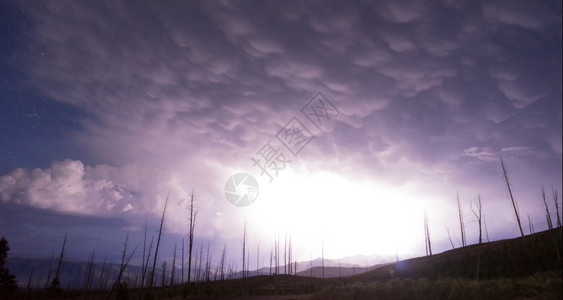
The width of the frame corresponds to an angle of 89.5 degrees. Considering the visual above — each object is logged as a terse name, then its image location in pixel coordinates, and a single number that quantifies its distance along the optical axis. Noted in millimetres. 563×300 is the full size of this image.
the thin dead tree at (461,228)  68825
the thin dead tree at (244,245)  75500
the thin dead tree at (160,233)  38188
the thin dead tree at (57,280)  51000
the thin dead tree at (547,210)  46281
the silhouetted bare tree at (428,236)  73188
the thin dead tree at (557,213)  38894
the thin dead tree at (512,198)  42469
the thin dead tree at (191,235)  44062
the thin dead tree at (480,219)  44494
